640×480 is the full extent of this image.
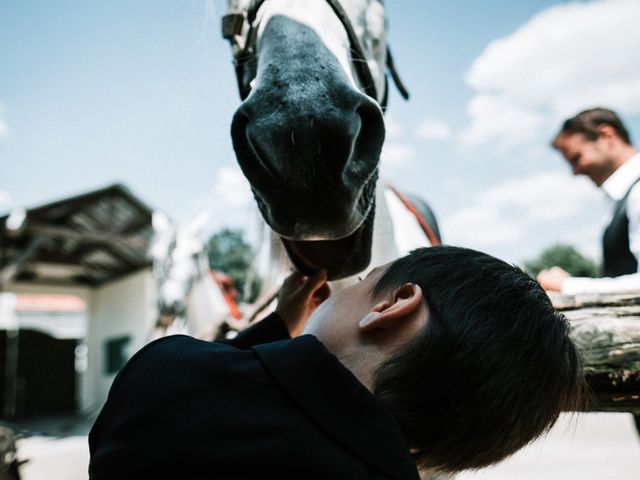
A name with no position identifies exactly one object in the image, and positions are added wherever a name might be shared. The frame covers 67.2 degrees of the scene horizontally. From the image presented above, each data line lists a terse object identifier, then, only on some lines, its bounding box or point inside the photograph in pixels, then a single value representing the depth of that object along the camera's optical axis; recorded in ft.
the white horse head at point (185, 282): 14.25
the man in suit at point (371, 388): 2.07
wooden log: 3.46
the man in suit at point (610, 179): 5.50
